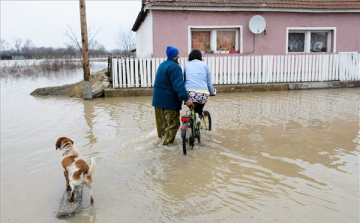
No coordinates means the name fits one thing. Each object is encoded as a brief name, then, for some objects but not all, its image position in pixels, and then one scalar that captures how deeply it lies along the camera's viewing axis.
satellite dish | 15.27
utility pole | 12.77
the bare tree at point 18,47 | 91.61
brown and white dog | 3.84
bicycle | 5.69
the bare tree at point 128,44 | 36.00
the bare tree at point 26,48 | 91.12
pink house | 14.88
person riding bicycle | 6.15
